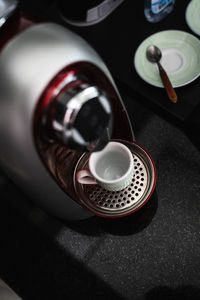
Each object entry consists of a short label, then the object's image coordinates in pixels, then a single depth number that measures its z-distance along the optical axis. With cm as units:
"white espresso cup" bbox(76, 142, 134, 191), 54
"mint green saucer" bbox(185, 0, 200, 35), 70
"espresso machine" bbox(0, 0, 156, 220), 42
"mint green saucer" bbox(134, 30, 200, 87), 65
